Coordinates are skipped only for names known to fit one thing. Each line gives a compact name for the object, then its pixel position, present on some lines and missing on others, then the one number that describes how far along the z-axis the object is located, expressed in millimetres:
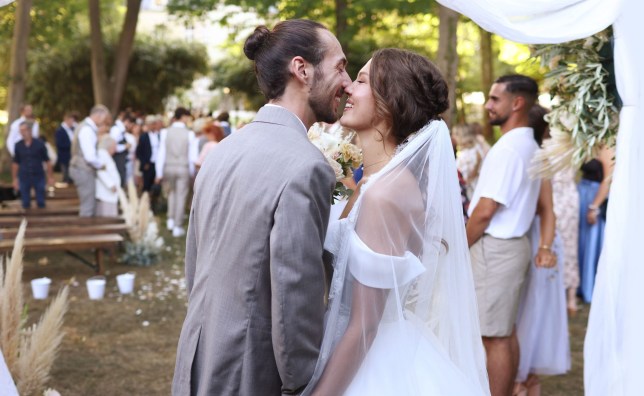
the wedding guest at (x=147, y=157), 14664
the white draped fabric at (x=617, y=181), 3354
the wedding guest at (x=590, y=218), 7836
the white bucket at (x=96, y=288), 7941
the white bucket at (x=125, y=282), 8195
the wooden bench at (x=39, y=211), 10320
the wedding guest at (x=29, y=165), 11508
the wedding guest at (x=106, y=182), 10688
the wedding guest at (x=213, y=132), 10570
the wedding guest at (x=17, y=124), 14922
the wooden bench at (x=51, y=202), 11905
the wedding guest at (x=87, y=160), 10375
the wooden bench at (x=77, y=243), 8320
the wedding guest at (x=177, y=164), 12289
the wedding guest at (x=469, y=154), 7992
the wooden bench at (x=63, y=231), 8594
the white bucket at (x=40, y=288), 7793
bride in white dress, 2410
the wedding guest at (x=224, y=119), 13772
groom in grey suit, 2170
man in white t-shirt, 4418
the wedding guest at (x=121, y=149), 13765
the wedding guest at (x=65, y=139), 15659
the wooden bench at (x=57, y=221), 9523
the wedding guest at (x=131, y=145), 14703
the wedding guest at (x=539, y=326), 4953
